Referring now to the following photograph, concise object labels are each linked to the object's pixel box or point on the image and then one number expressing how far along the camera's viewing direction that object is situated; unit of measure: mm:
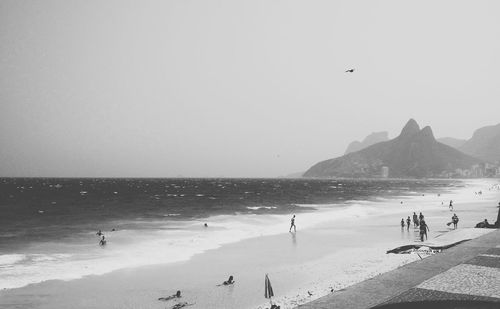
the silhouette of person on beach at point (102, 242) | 30766
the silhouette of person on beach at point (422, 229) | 29347
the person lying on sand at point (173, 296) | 16145
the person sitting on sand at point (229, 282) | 18062
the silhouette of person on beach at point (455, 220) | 35719
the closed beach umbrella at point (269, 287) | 12648
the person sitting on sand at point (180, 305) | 14836
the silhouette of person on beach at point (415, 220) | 36762
